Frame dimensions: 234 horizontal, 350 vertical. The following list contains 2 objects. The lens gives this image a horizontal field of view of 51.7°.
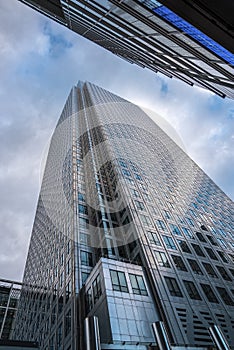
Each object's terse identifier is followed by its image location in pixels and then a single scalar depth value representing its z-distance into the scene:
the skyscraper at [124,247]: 26.16
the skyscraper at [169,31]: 7.26
